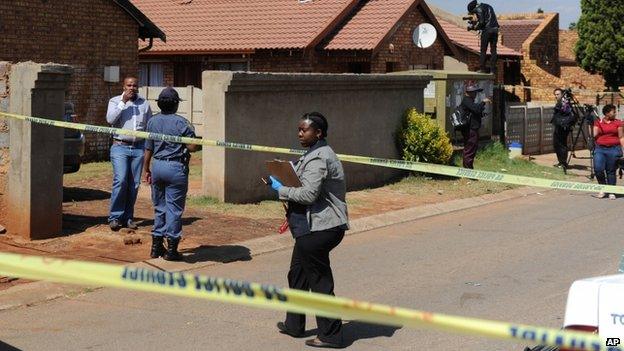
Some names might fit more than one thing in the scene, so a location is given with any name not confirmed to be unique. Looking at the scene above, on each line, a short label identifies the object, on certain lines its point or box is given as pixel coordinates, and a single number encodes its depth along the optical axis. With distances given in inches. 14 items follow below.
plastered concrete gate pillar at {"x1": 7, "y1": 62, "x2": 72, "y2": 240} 410.0
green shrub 695.7
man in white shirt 437.4
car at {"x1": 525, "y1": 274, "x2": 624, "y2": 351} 163.2
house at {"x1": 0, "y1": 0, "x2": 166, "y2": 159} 725.3
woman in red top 619.5
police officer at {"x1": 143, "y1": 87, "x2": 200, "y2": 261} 381.7
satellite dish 1059.3
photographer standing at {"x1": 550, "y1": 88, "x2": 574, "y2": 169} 803.4
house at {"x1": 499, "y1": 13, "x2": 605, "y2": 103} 1549.0
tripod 806.3
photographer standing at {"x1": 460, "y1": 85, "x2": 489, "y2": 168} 724.7
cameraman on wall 935.7
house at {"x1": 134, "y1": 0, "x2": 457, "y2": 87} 1061.8
